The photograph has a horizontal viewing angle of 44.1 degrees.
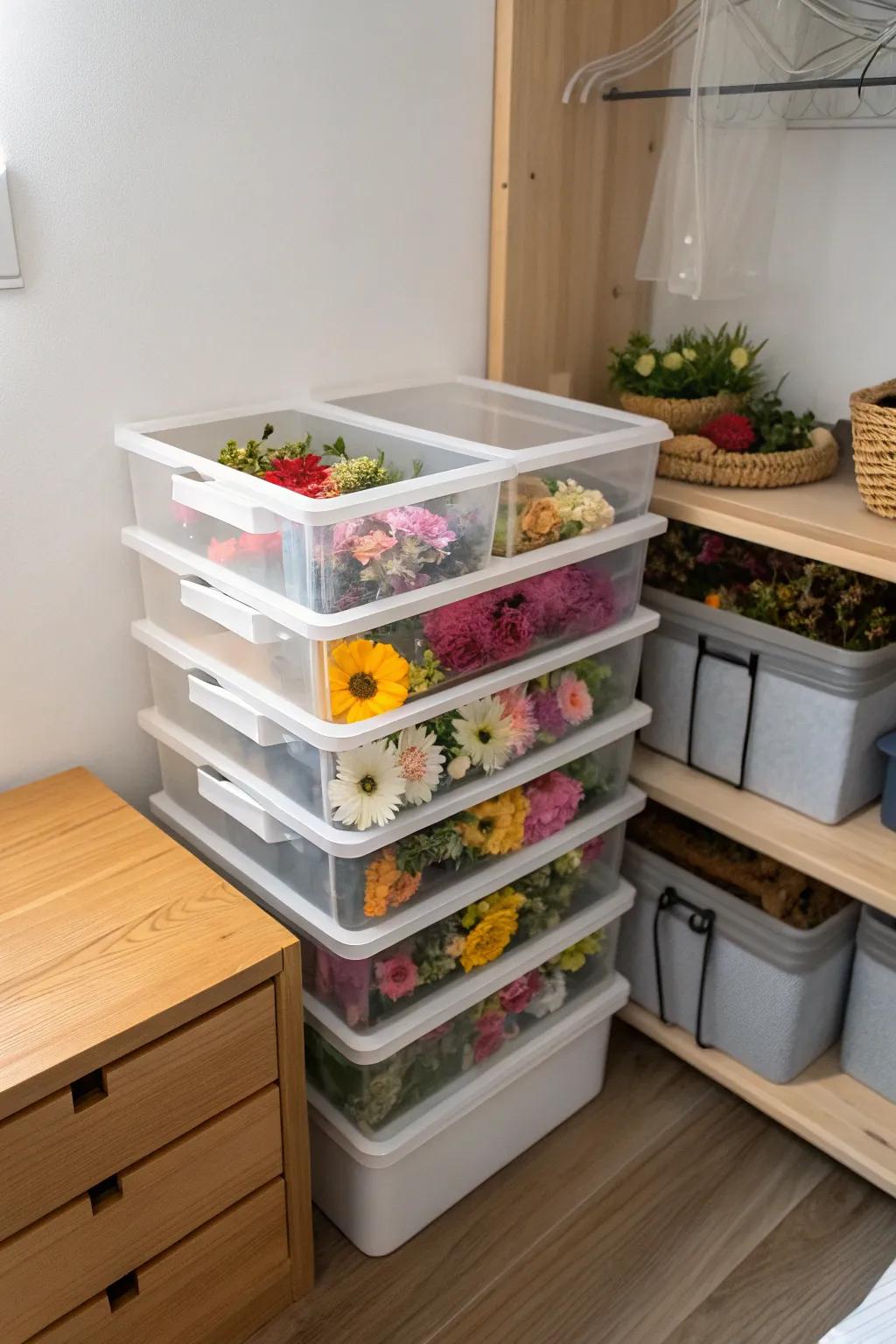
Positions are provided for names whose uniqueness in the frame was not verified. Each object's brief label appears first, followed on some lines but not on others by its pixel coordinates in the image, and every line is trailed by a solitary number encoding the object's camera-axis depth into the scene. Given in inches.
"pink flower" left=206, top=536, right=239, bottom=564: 43.7
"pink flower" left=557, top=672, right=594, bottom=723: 50.3
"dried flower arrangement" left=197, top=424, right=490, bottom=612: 39.4
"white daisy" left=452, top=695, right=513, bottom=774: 45.7
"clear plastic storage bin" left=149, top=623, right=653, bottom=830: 42.5
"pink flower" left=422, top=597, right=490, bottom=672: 43.6
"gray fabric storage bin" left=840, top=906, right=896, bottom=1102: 54.0
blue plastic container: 52.1
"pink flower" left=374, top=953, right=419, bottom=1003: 46.7
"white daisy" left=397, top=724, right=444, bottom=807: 43.3
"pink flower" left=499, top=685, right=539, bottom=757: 47.4
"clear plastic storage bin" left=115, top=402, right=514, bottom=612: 39.1
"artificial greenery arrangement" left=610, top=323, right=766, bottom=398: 59.4
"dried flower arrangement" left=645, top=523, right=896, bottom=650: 51.6
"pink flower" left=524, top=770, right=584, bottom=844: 50.9
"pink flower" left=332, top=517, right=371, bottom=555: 39.0
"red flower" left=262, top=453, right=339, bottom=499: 41.6
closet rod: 48.1
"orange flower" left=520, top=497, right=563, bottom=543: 46.1
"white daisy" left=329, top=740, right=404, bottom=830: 41.9
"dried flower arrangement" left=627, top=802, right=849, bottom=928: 56.2
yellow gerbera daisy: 40.9
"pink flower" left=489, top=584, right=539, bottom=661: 45.8
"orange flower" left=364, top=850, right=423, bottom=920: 44.4
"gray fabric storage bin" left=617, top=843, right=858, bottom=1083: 55.3
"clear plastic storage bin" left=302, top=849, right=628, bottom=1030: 46.8
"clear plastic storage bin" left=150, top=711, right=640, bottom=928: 44.4
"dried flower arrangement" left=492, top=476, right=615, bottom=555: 45.8
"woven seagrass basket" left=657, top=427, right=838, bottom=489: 53.5
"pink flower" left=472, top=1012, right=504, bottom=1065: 52.5
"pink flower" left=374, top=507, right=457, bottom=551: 40.8
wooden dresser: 36.7
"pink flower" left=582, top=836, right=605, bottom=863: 55.8
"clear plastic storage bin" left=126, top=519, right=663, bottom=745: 41.2
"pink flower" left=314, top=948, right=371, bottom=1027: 46.1
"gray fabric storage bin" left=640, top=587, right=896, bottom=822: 51.5
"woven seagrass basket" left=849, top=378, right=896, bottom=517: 47.3
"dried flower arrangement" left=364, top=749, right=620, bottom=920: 44.9
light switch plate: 41.6
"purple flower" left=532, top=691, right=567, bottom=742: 49.4
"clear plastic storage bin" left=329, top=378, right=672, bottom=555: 46.0
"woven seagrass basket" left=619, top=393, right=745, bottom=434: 57.5
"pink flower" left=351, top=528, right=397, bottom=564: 39.4
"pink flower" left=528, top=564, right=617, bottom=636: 47.9
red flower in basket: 55.2
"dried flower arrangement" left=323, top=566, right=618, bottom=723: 41.3
